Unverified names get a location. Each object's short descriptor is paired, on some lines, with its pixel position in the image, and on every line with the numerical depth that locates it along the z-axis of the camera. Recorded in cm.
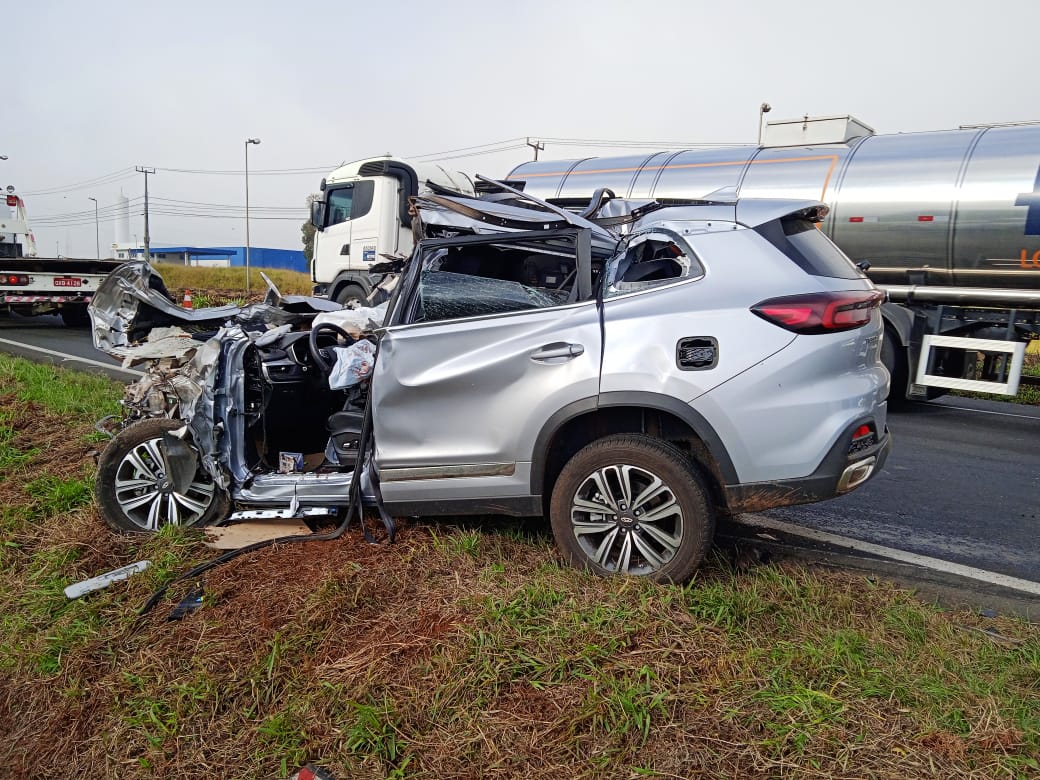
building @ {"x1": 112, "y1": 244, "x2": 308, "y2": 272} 7588
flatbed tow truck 1332
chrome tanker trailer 837
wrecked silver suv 328
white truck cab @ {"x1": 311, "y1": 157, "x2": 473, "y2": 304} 1199
